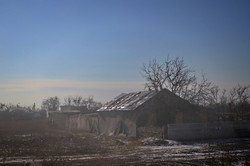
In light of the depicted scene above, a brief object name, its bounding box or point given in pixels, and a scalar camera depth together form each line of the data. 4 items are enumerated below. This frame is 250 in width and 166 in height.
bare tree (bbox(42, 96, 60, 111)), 139.75
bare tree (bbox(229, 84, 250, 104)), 64.12
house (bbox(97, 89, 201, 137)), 38.97
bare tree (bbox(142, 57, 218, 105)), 51.72
